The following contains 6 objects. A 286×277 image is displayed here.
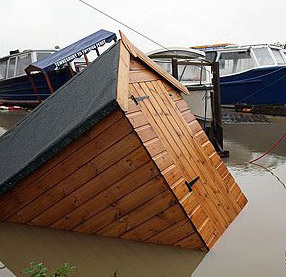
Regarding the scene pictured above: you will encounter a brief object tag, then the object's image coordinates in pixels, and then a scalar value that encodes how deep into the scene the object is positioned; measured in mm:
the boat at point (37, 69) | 10242
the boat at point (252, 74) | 13781
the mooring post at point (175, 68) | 7426
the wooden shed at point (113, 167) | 3621
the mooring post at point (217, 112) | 7886
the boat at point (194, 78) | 9066
